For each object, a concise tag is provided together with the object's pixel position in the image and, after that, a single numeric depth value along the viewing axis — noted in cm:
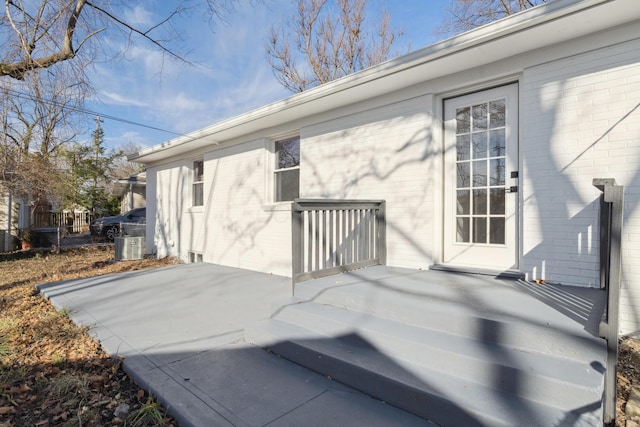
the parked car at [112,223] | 1432
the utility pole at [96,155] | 2083
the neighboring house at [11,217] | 1072
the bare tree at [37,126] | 547
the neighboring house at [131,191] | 1703
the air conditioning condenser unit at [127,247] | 845
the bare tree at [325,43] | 1212
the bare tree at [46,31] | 493
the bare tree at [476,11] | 957
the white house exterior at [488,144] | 292
